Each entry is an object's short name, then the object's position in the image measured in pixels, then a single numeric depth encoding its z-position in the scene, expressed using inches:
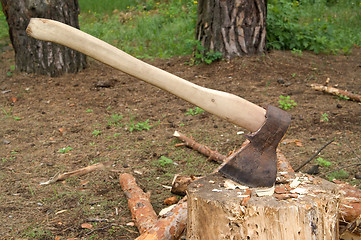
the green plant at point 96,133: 177.6
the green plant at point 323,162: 144.9
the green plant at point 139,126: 181.9
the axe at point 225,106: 92.4
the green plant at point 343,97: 202.7
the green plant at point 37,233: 109.7
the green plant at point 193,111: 198.7
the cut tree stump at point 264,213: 81.1
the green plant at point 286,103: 194.1
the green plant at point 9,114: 196.5
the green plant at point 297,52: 264.2
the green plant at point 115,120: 187.9
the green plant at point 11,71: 250.1
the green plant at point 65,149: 162.7
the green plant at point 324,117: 181.2
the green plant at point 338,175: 138.1
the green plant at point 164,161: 152.8
